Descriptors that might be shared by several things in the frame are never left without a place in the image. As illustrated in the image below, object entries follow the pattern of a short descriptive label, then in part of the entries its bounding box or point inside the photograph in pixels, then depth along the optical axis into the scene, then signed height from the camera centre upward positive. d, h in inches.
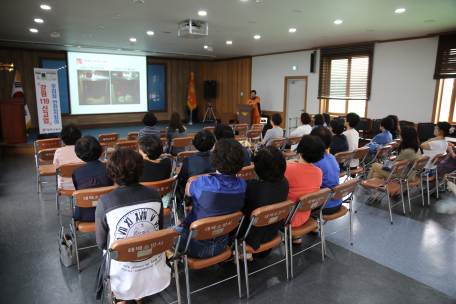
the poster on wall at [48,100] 317.1 +4.2
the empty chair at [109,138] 227.5 -26.5
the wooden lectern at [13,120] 288.0 -17.2
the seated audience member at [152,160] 111.6 -21.2
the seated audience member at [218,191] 83.6 -24.5
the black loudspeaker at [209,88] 536.4 +34.3
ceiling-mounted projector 242.2 +67.2
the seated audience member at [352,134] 199.3 -16.6
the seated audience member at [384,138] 206.1 -19.7
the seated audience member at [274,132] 226.8 -18.9
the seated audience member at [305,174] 105.3 -23.7
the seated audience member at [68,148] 145.5 -22.2
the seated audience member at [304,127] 235.1 -15.0
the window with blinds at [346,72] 335.0 +46.0
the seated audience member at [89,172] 103.0 -24.5
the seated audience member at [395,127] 221.6 -12.7
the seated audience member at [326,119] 261.8 -8.9
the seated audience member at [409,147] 165.2 -20.8
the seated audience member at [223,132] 151.4 -12.8
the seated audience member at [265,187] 89.4 -25.0
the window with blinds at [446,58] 264.2 +49.7
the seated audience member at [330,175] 118.3 -26.9
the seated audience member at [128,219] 72.9 -29.0
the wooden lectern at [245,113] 426.9 -8.2
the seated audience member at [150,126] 207.3 -14.7
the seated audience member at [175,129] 215.3 -16.9
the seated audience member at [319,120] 235.6 -8.8
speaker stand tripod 555.8 -11.3
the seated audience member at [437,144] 180.5 -20.6
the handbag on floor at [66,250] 108.0 -54.8
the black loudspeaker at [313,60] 381.4 +64.9
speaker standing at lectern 430.9 +4.5
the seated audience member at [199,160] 117.0 -21.7
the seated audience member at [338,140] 181.5 -19.5
